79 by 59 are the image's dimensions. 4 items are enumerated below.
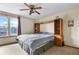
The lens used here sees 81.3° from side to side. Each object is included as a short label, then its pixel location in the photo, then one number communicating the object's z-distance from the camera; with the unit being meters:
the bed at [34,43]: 1.23
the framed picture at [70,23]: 1.64
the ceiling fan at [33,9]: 1.31
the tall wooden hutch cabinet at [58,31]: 1.86
